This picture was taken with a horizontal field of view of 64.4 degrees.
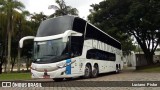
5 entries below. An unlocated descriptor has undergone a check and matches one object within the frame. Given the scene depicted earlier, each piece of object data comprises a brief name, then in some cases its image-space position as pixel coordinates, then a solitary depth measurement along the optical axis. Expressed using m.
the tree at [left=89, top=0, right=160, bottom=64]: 14.57
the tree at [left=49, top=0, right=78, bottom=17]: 19.65
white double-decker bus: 7.50
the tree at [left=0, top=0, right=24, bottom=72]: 16.19
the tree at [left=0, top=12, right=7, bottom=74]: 17.08
